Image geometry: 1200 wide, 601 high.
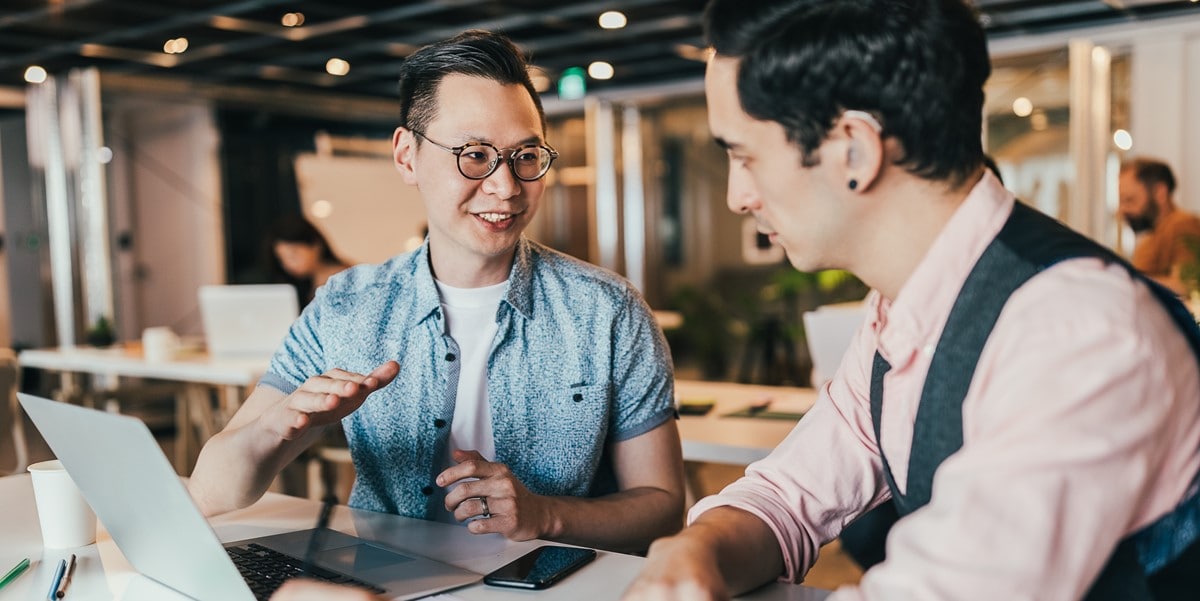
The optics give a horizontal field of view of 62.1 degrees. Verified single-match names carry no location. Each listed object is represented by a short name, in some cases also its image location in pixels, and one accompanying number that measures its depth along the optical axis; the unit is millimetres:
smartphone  1232
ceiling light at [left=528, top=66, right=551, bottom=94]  8462
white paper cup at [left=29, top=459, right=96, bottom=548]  1463
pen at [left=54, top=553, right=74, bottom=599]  1244
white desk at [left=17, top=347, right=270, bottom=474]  4473
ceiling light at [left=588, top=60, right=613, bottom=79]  8141
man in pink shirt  801
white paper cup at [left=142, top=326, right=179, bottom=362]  5051
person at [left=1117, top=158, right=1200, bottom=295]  5391
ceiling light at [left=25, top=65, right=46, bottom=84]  7120
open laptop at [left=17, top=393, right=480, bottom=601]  1062
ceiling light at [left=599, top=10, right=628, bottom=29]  6411
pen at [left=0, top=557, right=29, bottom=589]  1316
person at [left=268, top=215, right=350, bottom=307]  5145
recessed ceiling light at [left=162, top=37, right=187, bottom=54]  6727
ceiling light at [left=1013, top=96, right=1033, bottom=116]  7434
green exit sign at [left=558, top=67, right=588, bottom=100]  8295
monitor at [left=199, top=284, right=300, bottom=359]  4664
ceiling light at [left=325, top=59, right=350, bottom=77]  7680
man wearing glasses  1710
